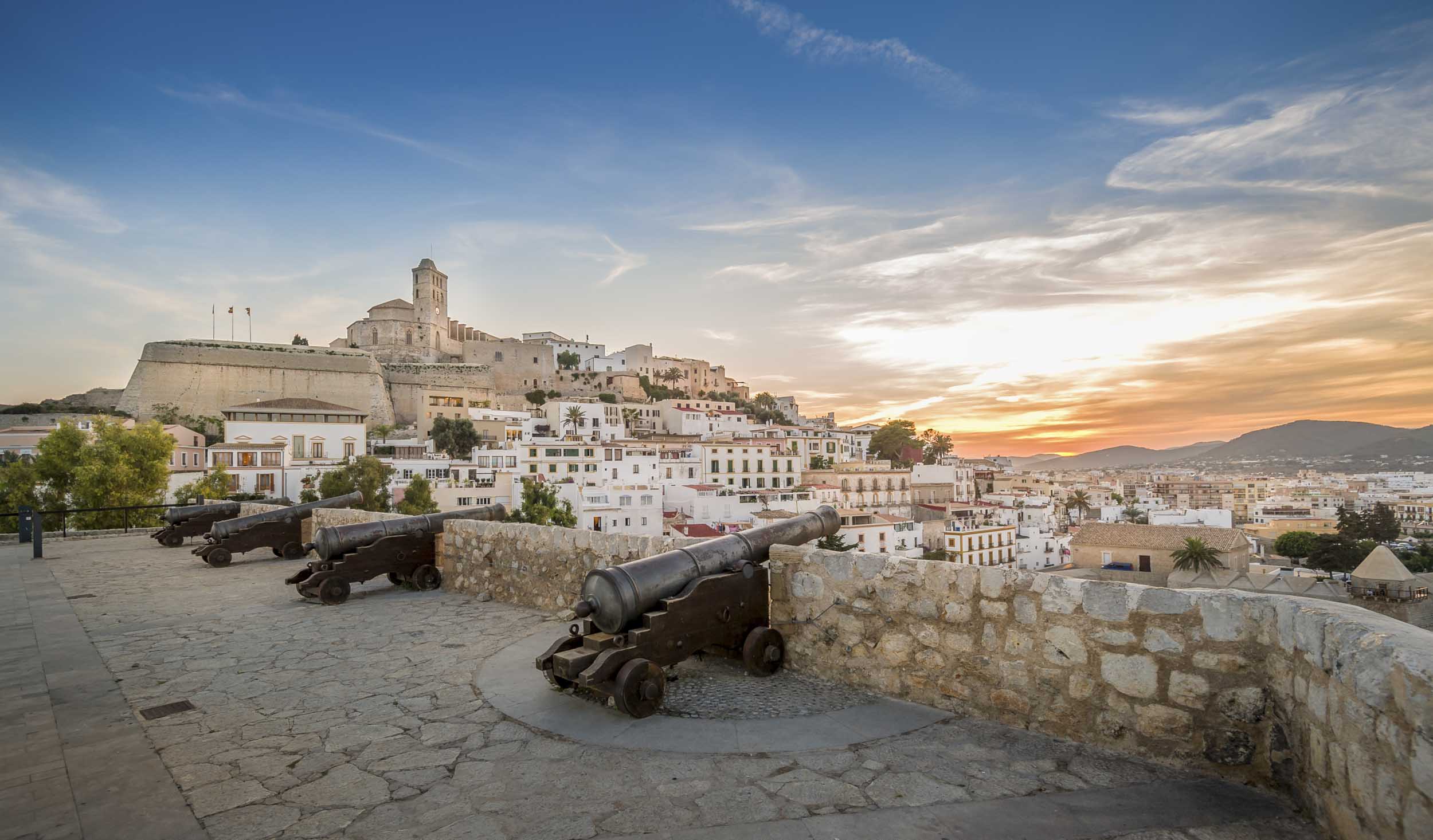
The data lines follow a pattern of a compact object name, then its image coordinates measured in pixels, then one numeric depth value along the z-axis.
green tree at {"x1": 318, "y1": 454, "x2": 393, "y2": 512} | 42.72
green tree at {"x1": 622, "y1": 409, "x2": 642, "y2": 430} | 88.12
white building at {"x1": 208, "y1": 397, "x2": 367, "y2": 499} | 47.59
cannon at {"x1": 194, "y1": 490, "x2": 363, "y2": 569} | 9.78
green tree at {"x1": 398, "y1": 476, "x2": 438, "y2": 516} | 43.06
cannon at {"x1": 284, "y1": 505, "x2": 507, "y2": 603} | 6.93
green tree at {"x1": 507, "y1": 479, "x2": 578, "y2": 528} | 40.41
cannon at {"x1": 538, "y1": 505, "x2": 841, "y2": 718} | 3.61
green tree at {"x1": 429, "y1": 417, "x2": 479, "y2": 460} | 66.56
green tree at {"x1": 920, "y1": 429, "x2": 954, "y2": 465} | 102.69
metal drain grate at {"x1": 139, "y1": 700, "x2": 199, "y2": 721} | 3.69
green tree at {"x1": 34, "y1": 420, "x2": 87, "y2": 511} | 21.73
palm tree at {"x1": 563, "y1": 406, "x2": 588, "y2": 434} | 77.75
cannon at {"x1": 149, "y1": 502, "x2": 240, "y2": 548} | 12.04
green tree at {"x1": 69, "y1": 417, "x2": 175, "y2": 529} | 19.12
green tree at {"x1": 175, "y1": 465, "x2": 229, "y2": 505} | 25.91
